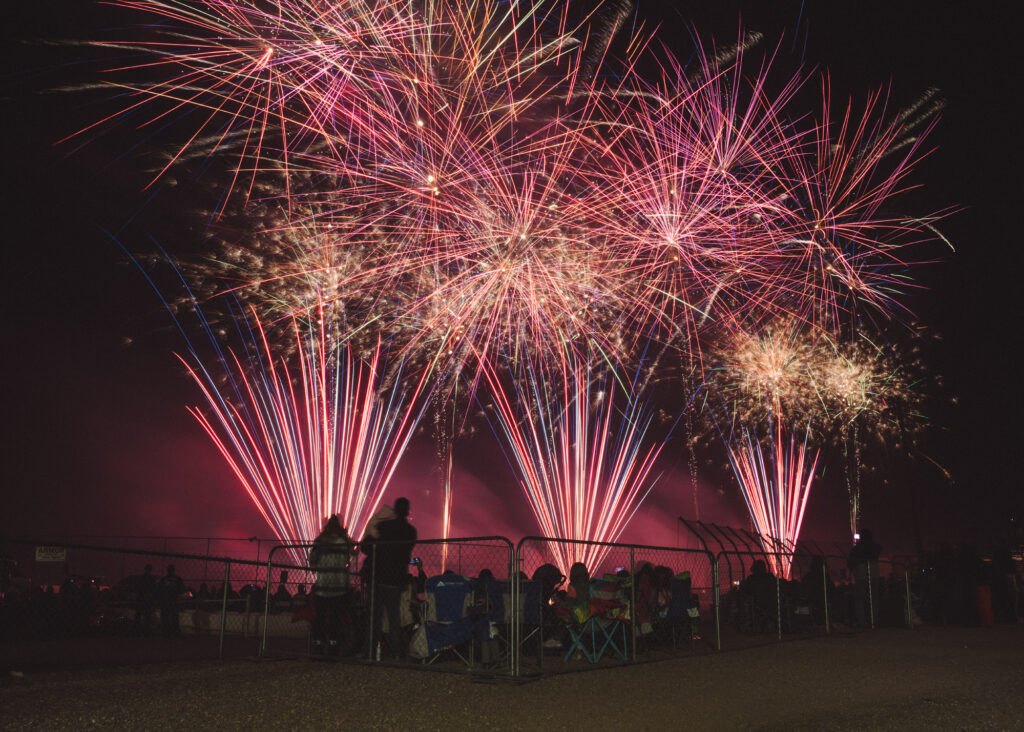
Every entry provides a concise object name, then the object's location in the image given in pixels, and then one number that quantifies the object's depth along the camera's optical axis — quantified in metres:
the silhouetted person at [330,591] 9.27
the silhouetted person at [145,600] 13.09
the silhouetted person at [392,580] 8.98
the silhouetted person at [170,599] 12.95
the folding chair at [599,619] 9.01
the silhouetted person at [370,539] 9.09
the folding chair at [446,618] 8.36
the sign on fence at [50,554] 8.20
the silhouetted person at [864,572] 14.38
